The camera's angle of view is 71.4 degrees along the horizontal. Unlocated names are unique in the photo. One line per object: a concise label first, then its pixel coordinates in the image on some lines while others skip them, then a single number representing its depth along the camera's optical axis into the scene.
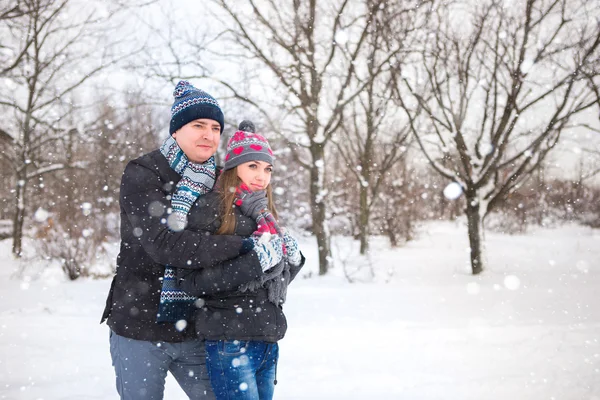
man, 1.64
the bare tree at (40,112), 9.99
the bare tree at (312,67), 8.80
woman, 1.67
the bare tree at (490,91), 8.06
